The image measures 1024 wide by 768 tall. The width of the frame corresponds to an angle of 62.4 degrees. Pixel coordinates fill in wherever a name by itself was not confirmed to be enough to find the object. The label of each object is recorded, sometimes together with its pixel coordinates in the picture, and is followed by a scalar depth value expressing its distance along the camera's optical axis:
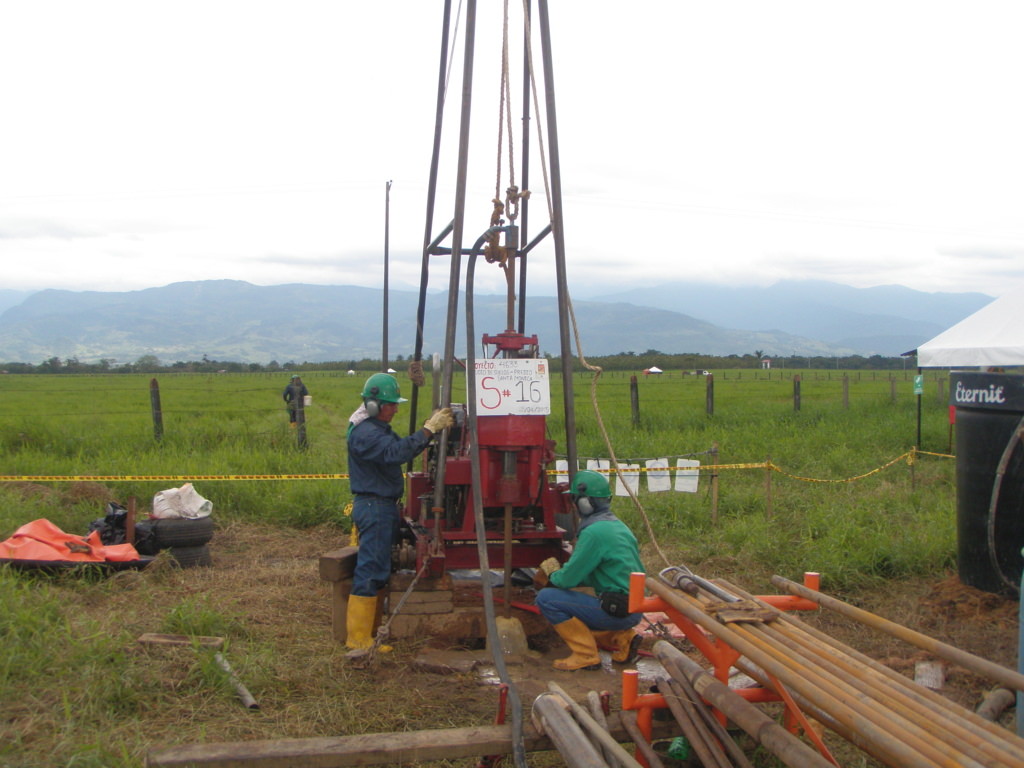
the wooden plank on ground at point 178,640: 4.90
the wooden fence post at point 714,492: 8.48
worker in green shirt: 4.76
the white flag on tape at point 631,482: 9.18
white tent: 6.06
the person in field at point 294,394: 14.10
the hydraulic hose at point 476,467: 4.13
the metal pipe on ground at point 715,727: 3.11
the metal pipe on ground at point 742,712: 2.60
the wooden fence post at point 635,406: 15.79
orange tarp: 6.29
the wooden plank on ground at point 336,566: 5.37
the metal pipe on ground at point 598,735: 2.85
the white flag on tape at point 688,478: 8.99
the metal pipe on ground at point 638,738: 3.26
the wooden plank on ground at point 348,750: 3.38
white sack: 7.17
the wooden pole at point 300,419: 12.63
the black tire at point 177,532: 7.01
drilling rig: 5.06
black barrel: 5.54
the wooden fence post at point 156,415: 12.43
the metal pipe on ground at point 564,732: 2.82
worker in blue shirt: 5.20
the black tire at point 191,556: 7.07
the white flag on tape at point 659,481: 9.16
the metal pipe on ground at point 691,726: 3.15
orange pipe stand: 3.48
